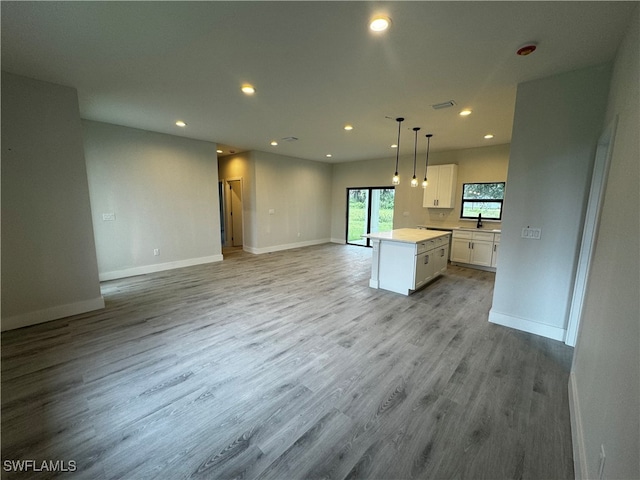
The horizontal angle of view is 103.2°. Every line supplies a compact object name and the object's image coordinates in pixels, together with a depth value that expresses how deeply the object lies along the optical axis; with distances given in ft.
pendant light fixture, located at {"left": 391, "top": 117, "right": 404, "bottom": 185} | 13.06
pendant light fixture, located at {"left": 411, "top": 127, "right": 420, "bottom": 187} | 14.70
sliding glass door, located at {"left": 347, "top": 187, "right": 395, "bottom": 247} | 26.04
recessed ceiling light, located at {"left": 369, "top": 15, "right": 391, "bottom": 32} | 5.92
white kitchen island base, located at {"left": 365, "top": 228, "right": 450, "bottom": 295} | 12.87
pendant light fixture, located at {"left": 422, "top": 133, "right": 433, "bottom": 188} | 14.85
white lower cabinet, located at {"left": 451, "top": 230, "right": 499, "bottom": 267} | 18.04
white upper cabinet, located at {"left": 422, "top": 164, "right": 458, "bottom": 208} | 20.36
